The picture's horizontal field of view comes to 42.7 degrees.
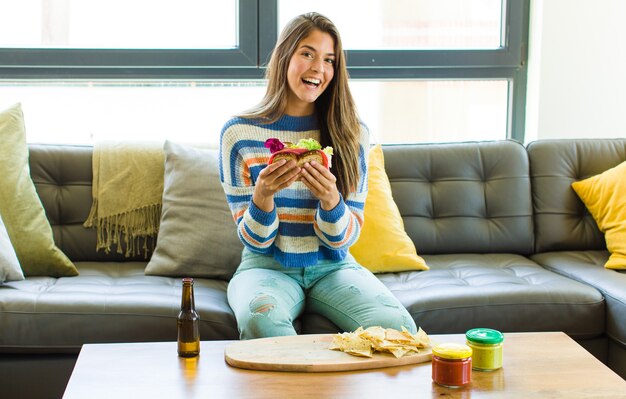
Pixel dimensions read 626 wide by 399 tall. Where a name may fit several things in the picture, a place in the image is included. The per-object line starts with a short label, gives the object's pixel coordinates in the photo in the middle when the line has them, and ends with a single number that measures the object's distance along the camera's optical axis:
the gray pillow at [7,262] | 2.45
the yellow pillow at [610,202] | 2.89
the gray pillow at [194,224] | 2.69
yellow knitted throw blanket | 2.85
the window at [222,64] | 3.27
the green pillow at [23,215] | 2.63
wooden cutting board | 1.68
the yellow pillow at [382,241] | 2.75
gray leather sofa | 2.26
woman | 2.17
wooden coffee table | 1.56
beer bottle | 1.74
